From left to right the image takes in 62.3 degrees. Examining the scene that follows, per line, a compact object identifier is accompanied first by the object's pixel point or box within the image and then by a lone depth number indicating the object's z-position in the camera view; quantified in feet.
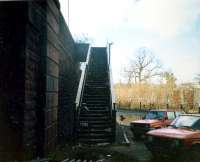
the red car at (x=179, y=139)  15.43
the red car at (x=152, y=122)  24.72
